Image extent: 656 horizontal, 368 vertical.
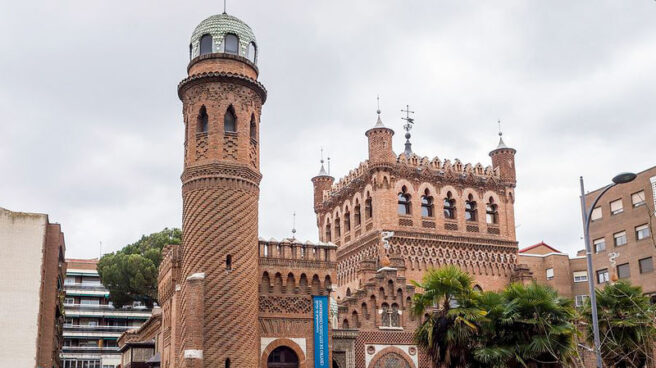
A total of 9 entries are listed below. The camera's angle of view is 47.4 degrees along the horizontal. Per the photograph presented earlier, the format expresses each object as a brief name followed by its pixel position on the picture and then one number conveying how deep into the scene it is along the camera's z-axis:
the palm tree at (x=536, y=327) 27.80
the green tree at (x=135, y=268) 70.00
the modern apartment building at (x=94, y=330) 81.50
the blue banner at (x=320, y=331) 32.16
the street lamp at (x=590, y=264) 19.02
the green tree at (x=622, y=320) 29.47
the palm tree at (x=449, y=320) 27.69
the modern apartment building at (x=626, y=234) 50.38
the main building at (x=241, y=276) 29.31
